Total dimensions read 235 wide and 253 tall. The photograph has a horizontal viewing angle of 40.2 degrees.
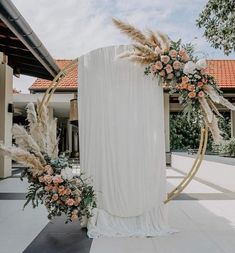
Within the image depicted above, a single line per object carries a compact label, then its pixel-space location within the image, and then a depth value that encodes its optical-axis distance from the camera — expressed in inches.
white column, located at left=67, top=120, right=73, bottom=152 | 759.1
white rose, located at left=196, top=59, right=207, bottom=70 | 155.2
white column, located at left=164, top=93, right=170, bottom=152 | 537.8
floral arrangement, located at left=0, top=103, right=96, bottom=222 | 140.6
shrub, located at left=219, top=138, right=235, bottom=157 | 431.4
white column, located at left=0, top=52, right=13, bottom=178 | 350.9
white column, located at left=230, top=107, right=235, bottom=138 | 583.5
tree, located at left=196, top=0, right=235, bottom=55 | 384.2
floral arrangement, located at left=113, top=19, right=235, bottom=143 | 152.9
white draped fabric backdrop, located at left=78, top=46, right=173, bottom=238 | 156.4
